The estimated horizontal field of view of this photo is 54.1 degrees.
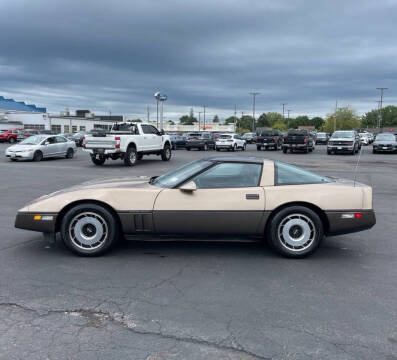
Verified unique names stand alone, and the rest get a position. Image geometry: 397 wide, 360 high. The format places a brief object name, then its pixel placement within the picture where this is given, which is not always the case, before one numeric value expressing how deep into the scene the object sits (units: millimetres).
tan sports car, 4848
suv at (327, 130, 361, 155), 29578
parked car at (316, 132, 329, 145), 52250
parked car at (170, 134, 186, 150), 36562
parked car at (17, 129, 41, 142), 44750
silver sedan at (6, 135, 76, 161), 20609
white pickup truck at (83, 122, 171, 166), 18297
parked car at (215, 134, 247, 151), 33750
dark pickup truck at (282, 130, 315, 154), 30797
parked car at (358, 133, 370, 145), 45881
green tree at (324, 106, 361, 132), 132125
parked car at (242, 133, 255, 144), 53281
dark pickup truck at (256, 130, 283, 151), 35094
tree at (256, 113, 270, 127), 185750
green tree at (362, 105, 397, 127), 156700
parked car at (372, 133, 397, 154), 30969
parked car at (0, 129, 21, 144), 43678
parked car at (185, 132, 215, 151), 34719
